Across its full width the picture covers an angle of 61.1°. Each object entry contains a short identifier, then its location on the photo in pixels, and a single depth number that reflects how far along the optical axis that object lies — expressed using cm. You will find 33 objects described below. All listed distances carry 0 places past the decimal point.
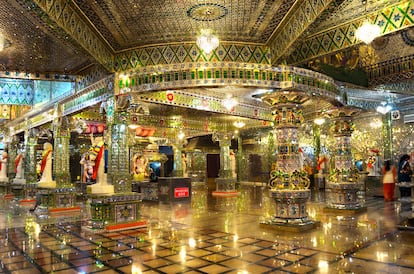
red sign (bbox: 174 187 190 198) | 1301
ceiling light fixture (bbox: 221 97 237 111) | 975
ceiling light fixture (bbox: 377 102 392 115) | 1210
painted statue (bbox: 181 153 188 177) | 1820
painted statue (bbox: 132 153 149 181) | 1622
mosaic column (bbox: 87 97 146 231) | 702
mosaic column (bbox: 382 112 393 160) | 1287
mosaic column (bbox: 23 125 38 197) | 1302
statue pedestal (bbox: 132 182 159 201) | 1393
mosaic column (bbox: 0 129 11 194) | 1588
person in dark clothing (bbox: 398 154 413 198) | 1162
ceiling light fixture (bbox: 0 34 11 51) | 608
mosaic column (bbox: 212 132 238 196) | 1527
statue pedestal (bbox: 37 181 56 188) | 1038
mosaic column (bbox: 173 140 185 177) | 1705
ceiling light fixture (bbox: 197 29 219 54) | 588
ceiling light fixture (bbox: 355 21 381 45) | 508
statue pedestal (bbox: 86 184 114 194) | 714
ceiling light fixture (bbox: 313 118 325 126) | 1310
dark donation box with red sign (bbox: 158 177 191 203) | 1295
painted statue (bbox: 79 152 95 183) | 792
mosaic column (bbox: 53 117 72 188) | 1039
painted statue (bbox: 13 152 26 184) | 1437
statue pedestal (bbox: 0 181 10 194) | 1581
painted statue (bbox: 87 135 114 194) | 722
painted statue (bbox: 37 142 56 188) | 1063
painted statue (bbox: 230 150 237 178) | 1593
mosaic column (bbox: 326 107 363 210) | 924
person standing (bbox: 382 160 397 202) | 1156
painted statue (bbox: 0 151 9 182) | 1590
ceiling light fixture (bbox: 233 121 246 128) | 1434
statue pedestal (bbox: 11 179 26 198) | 1344
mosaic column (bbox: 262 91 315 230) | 699
